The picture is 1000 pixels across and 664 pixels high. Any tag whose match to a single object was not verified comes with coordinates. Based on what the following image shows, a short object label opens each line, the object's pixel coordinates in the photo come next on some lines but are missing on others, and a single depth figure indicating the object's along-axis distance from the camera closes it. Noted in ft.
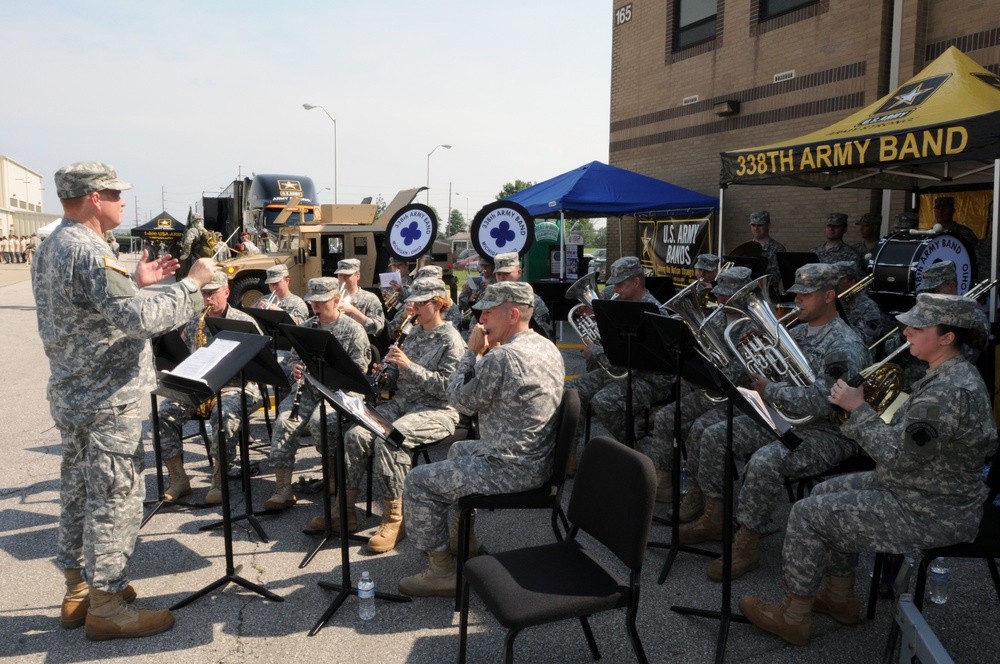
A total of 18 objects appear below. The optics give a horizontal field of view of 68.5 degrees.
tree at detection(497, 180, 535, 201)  201.06
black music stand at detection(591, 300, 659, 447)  14.37
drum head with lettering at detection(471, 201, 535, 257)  26.27
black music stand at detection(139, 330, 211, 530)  17.29
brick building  32.48
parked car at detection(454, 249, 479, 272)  80.55
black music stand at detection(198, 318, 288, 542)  15.94
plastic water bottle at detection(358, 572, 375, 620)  12.73
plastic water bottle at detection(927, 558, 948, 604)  13.24
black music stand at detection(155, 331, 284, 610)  11.69
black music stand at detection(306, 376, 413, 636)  12.13
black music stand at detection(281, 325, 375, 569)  13.01
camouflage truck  51.21
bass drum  19.60
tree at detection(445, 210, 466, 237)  284.41
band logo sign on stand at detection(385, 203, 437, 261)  27.32
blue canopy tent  38.88
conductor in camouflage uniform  11.35
